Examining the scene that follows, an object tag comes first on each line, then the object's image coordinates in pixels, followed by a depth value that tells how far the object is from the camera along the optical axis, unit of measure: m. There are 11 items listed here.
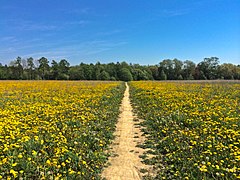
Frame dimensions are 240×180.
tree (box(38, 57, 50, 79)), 93.54
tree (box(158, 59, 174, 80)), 99.13
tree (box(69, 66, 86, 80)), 87.48
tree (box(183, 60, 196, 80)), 96.99
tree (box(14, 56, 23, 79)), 92.30
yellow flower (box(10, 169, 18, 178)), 4.20
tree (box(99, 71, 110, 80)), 86.13
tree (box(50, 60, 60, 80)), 91.52
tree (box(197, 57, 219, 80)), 95.61
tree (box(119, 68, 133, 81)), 86.13
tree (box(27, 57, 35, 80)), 97.14
